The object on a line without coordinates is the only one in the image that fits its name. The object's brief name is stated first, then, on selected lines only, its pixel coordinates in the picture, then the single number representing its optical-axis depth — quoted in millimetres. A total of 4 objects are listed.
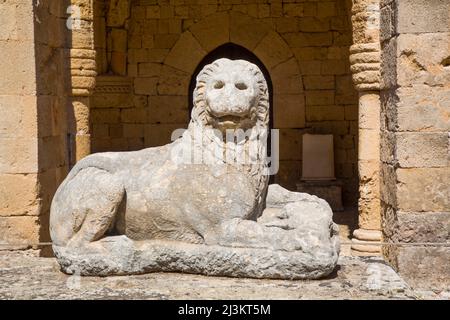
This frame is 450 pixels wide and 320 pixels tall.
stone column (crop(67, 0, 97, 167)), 6801
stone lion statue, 3754
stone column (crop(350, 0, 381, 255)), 6383
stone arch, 10477
